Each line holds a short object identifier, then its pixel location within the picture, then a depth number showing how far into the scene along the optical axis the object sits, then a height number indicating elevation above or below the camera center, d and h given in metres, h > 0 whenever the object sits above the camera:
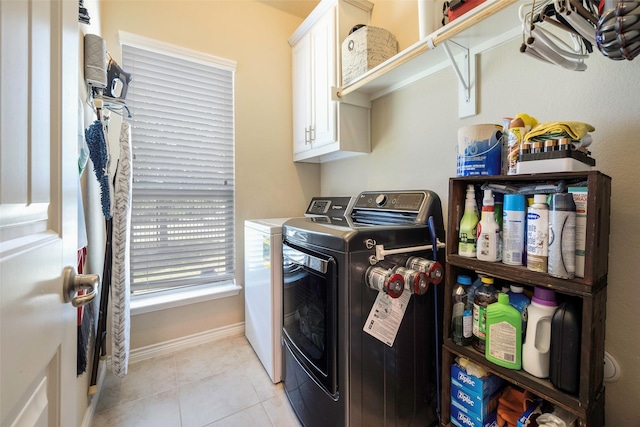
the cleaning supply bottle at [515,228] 0.91 -0.06
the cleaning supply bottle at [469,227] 1.05 -0.07
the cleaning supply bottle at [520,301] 0.94 -0.32
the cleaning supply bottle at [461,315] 1.08 -0.43
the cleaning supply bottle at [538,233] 0.83 -0.07
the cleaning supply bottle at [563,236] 0.78 -0.07
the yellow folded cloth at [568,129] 0.82 +0.26
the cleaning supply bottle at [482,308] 1.03 -0.38
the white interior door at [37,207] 0.38 +0.00
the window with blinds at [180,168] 1.95 +0.31
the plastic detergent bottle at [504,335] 0.92 -0.43
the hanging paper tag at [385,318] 1.11 -0.46
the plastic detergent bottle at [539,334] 0.87 -0.41
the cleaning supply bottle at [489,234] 0.97 -0.09
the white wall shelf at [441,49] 1.02 +0.78
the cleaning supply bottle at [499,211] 0.99 +0.00
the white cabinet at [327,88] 1.84 +0.92
